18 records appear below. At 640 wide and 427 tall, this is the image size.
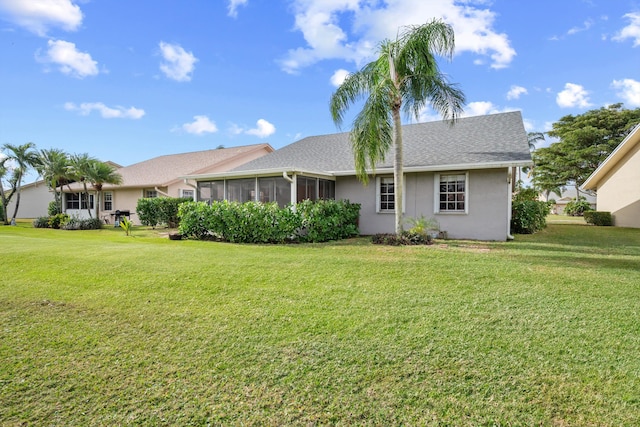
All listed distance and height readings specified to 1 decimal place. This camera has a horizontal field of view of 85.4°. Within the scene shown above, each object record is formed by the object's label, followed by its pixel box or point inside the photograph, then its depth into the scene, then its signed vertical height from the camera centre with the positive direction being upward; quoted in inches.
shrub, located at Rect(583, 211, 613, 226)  754.2 -11.8
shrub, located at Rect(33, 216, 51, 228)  826.8 -22.8
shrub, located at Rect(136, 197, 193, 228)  726.5 +4.8
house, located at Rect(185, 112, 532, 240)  458.0 +48.7
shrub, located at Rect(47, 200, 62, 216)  929.3 +12.3
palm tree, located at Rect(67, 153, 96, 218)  770.2 +105.3
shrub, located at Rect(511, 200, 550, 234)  540.4 -6.7
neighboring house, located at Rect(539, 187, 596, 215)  1936.3 +85.9
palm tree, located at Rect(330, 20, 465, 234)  396.2 +147.3
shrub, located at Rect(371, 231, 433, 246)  401.7 -31.4
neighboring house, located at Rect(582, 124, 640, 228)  682.2 +65.1
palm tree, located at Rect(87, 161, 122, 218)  765.9 +87.0
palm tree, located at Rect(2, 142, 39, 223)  911.0 +152.7
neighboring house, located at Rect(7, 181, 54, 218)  1239.5 +45.0
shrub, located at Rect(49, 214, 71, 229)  788.6 -15.1
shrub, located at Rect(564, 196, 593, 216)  1230.9 +20.0
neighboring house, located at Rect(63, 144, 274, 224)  865.5 +87.3
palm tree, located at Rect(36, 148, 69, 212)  816.3 +113.7
